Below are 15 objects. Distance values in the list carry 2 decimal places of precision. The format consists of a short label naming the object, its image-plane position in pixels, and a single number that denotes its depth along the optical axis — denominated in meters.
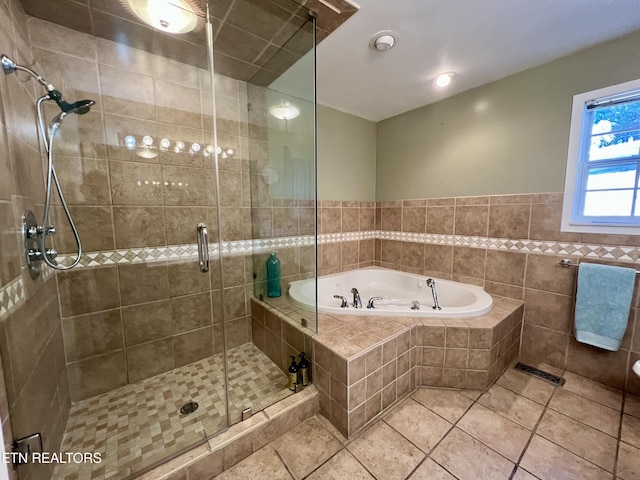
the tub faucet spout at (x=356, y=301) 1.95
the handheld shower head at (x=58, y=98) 1.01
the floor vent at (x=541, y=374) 1.72
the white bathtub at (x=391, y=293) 1.77
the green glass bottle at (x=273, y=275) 2.11
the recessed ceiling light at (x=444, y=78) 1.93
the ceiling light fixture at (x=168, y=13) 1.34
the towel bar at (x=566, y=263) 1.74
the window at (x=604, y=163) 1.55
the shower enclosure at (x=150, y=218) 1.10
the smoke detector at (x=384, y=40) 1.49
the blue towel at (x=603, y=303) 1.54
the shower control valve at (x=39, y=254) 1.10
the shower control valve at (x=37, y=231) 1.08
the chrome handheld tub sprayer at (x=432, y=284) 2.03
